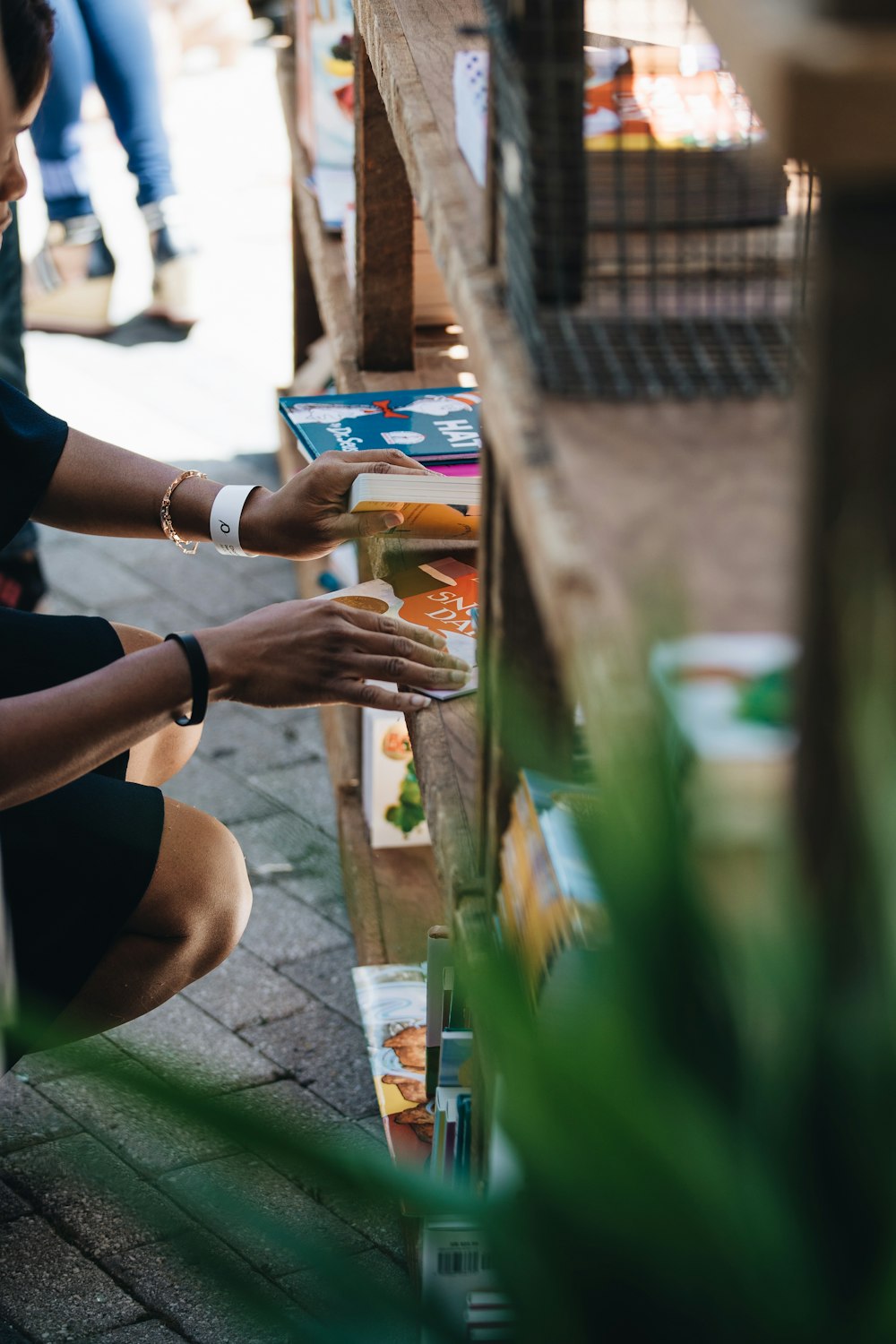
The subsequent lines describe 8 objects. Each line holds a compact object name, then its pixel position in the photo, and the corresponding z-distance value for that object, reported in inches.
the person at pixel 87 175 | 175.3
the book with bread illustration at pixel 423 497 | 100.5
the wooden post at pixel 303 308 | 142.9
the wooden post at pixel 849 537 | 51.9
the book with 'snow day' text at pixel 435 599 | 98.2
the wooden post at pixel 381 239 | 110.6
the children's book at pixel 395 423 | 105.7
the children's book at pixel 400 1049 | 102.7
